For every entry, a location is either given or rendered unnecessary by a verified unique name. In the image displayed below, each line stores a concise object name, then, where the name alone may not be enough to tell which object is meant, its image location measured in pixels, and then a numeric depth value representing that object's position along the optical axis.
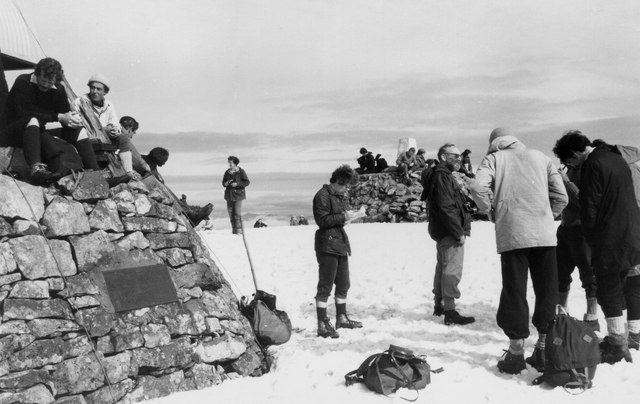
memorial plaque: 5.95
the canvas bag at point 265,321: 7.02
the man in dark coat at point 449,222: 7.74
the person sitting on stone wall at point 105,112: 7.08
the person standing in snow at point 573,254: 6.86
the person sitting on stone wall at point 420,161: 24.94
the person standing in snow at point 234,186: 15.47
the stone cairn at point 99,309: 5.24
